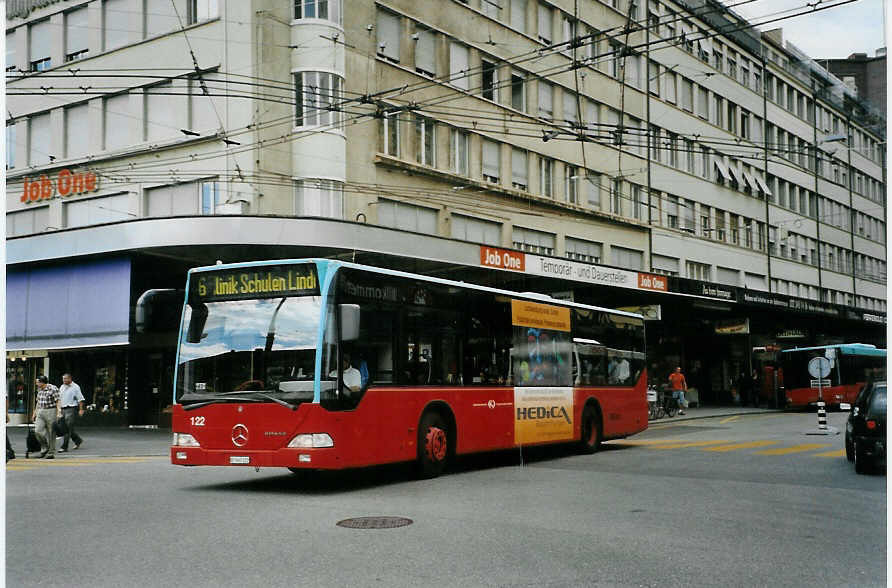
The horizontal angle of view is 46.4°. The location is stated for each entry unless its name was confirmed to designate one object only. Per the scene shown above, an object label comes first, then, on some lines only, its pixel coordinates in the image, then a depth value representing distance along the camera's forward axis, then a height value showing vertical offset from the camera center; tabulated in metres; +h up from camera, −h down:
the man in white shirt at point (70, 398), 22.48 -0.74
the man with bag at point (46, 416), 19.89 -1.00
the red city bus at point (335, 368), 12.66 -0.08
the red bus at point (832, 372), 24.70 -0.37
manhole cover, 9.86 -1.55
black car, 14.24 -0.97
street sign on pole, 25.33 -0.32
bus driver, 12.89 -0.17
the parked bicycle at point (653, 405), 33.72 -1.49
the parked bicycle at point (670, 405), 35.53 -1.52
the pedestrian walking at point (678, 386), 35.81 -0.88
